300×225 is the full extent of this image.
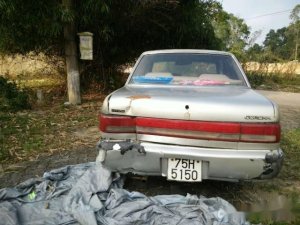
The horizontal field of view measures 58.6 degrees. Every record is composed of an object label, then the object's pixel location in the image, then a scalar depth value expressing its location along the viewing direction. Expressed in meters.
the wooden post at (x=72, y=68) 6.34
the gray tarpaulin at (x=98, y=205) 2.14
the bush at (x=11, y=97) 5.78
